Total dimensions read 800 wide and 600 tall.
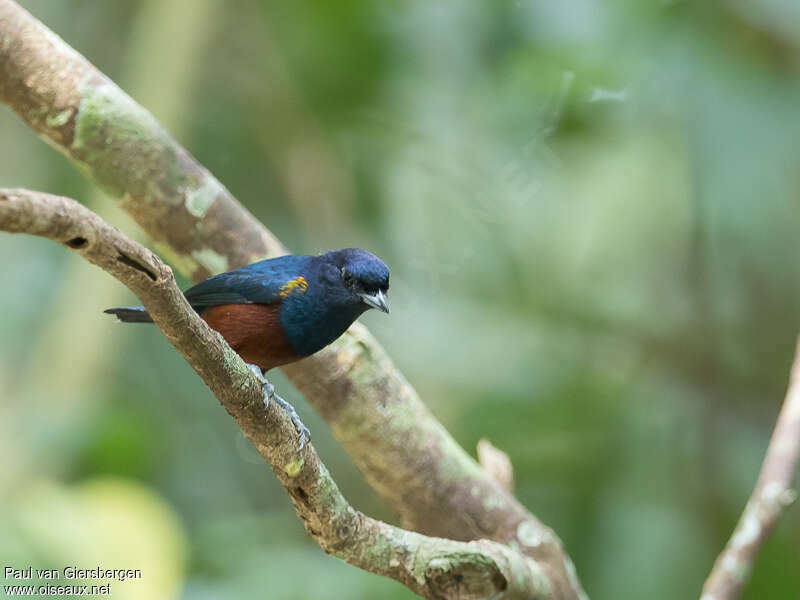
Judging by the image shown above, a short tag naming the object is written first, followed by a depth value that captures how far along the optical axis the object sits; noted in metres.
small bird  6.62
